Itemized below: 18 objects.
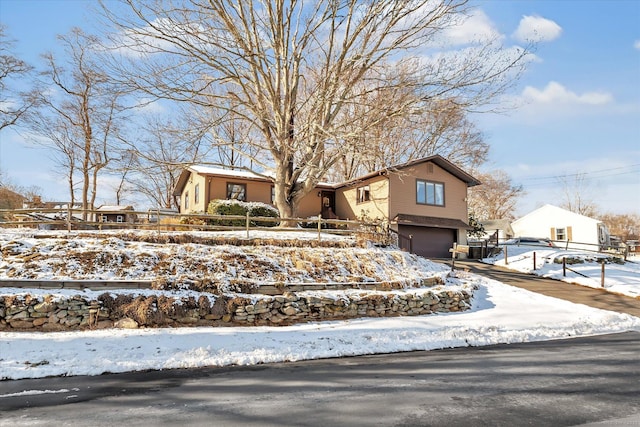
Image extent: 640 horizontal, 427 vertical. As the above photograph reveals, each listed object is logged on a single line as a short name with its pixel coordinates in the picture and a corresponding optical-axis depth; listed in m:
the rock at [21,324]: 8.18
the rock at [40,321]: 8.29
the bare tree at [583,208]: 55.00
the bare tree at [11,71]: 22.77
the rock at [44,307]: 8.31
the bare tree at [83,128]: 25.97
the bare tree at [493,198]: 41.34
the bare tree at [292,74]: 15.46
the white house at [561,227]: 36.28
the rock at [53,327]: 8.30
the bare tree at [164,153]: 16.27
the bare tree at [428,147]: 30.14
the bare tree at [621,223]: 56.31
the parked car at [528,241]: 32.00
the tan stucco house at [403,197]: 22.08
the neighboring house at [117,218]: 28.70
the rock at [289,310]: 9.77
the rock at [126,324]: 8.47
